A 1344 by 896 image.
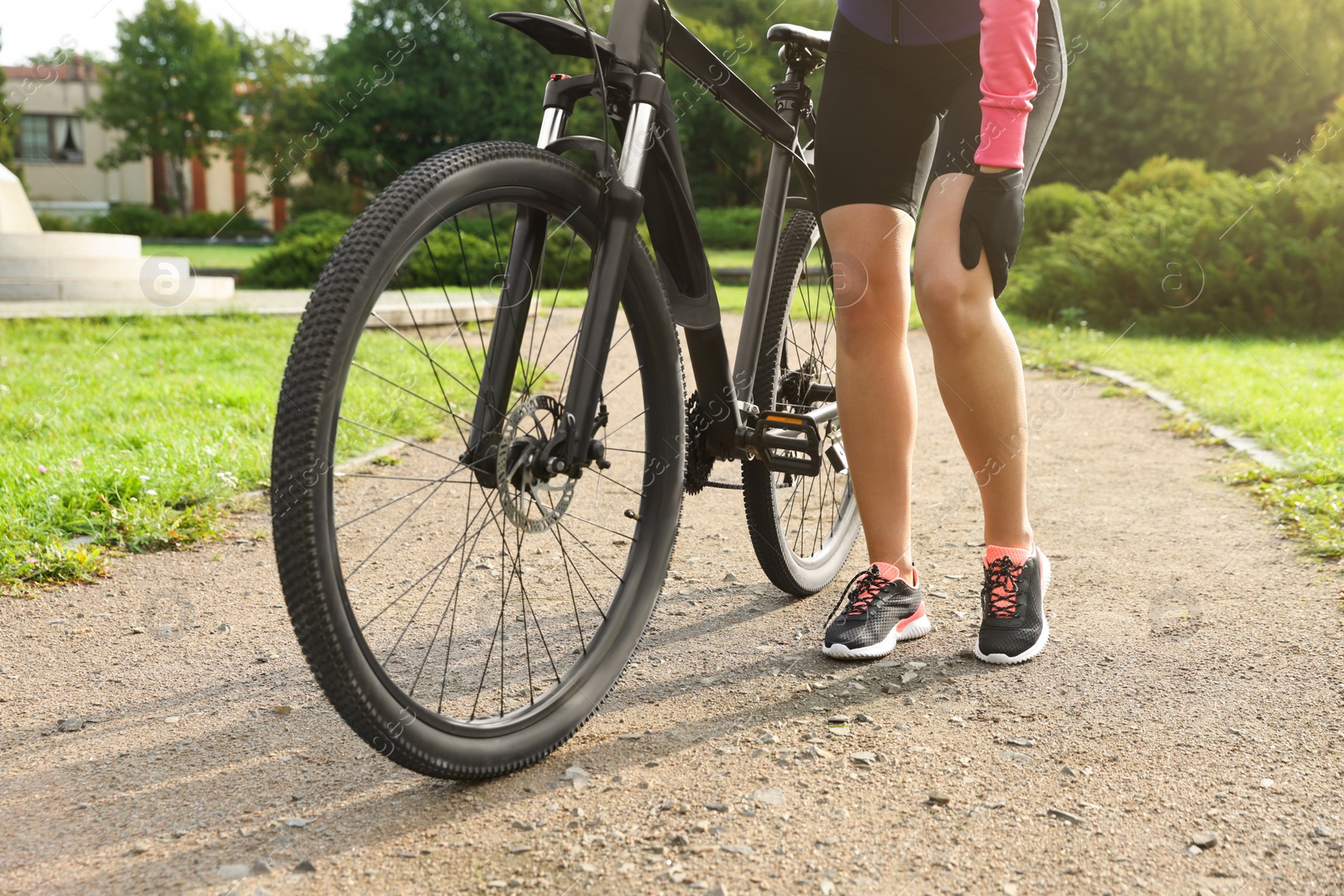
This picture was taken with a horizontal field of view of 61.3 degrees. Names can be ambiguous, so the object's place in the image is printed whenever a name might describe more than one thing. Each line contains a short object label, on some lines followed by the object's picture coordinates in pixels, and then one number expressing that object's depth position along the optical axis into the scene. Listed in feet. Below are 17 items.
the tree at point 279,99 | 121.70
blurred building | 165.89
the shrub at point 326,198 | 108.06
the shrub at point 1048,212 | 52.49
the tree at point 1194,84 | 103.40
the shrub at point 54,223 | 83.33
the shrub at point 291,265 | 49.60
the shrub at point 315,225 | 57.52
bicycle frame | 6.28
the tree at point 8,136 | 122.31
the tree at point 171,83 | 130.21
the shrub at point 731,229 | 80.23
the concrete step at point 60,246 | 35.01
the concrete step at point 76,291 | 34.58
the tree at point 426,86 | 113.60
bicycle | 5.24
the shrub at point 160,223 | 116.06
